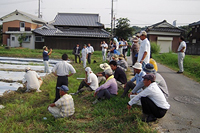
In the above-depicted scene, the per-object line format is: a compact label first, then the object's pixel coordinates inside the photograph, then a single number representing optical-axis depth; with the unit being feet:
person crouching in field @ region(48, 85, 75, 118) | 16.02
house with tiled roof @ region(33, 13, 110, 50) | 94.74
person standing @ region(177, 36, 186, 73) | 30.60
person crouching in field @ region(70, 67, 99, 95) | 22.37
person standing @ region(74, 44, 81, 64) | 51.08
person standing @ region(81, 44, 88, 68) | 45.70
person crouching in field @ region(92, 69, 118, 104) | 18.85
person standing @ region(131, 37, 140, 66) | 30.28
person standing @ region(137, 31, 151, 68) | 20.29
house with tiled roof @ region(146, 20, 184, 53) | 96.27
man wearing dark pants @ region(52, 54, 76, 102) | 20.00
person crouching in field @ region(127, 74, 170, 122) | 12.99
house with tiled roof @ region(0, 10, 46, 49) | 109.19
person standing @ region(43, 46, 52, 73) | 35.96
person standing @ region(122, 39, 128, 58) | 43.17
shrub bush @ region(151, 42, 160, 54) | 67.87
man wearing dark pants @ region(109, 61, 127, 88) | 21.66
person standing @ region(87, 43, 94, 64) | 48.84
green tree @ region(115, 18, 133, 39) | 103.17
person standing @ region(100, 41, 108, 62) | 49.14
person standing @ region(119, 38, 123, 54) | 42.52
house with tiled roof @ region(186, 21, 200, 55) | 81.25
